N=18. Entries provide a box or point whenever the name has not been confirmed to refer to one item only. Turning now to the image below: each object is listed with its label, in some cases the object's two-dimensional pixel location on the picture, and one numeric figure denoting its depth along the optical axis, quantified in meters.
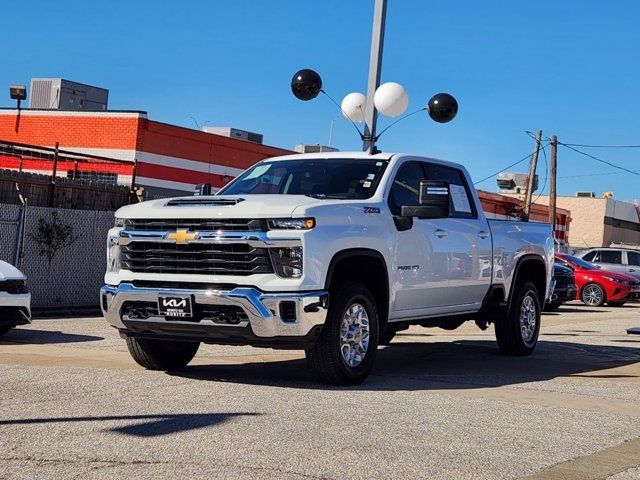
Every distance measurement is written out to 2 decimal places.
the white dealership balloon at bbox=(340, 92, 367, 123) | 15.06
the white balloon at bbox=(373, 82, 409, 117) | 14.32
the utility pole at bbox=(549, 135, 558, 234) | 44.47
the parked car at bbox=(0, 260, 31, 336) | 11.41
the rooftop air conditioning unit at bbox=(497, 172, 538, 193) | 65.31
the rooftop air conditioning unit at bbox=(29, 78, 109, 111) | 37.31
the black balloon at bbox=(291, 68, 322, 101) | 14.67
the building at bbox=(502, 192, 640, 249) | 71.12
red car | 27.44
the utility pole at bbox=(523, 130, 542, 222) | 45.69
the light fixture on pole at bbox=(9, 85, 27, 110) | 33.06
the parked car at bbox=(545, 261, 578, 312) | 22.97
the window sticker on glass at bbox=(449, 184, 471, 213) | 10.65
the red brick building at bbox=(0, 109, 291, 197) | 30.90
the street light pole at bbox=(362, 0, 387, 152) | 14.94
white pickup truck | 8.13
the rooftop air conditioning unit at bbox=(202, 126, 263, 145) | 37.25
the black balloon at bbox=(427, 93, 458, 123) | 14.31
